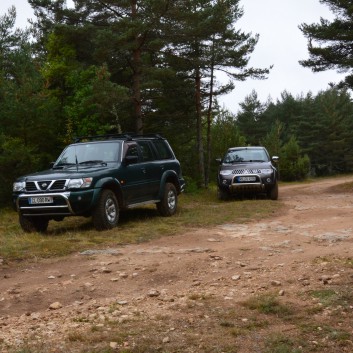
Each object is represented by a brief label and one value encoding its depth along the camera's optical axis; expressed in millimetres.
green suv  8969
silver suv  14922
